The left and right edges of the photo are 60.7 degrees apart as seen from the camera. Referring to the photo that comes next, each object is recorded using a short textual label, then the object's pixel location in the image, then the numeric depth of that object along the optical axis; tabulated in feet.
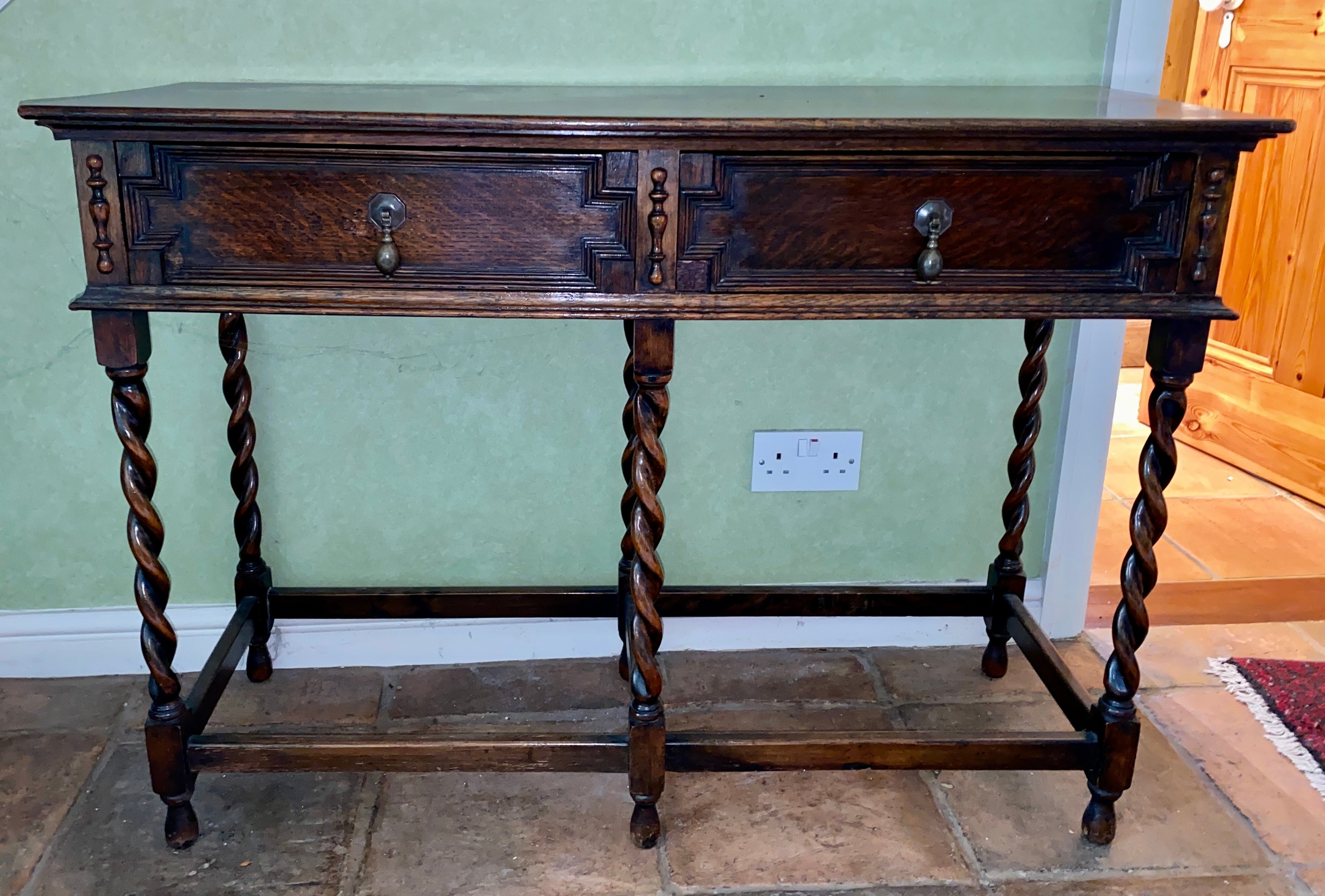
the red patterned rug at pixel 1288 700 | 5.55
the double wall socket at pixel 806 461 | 6.05
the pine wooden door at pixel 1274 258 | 8.55
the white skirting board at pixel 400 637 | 6.04
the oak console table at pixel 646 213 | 3.82
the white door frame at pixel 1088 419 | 5.46
